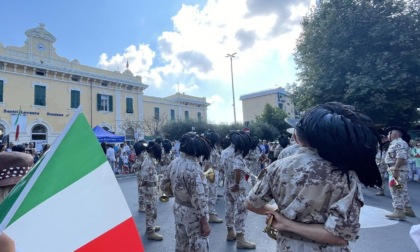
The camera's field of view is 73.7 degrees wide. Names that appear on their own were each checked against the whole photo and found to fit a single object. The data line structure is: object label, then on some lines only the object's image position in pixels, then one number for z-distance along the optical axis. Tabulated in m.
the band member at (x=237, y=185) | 4.86
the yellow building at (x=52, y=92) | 21.25
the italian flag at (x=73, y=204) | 1.20
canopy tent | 16.05
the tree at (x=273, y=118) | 37.88
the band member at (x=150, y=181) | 5.68
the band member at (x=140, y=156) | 7.28
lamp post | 35.81
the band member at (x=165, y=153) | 7.71
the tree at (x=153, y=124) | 30.18
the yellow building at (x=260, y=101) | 56.66
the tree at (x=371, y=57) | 13.12
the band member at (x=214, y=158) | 7.09
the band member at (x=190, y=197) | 3.18
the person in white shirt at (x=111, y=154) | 15.80
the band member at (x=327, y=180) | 1.54
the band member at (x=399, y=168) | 5.98
